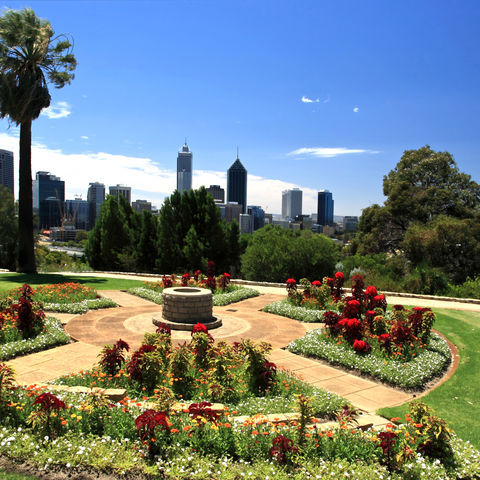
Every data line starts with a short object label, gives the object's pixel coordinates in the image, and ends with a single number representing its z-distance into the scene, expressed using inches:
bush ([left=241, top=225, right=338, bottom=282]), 811.4
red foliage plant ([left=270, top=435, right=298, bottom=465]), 153.9
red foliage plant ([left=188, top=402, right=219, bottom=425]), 167.6
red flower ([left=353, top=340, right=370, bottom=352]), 290.0
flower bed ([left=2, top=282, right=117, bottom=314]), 439.2
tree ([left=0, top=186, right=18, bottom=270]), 1142.3
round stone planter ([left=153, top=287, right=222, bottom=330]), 390.6
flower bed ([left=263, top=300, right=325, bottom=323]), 425.9
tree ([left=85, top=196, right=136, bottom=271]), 1098.1
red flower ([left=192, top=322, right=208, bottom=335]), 260.6
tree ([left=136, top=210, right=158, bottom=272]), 1073.5
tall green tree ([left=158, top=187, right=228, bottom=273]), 1009.5
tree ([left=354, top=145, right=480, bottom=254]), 1007.0
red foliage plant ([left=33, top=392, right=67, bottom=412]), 165.6
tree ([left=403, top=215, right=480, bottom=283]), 739.4
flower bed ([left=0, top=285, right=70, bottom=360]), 295.2
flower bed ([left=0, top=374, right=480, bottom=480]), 150.9
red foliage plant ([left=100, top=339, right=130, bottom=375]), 235.3
